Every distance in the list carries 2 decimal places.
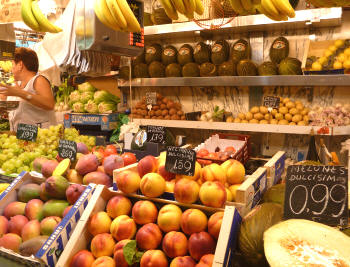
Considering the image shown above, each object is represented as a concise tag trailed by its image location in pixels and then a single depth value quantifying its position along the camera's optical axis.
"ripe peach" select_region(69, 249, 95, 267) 1.39
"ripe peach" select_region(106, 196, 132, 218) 1.56
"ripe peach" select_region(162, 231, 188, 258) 1.33
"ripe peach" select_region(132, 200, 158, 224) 1.47
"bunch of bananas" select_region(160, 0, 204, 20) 1.90
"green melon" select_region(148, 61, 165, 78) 4.22
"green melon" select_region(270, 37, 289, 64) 3.72
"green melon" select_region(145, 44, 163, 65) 4.32
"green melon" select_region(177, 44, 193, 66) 4.08
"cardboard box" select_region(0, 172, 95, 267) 1.35
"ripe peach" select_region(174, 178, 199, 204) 1.43
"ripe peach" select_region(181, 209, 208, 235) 1.35
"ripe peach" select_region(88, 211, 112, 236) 1.51
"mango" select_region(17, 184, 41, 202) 1.85
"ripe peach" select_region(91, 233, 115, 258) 1.43
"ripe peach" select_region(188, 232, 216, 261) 1.30
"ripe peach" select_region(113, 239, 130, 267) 1.36
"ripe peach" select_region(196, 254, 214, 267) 1.23
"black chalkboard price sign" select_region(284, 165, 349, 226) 1.27
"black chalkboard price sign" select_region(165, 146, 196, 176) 1.53
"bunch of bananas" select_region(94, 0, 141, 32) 2.05
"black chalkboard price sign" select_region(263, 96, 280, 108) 3.53
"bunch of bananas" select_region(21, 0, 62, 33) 2.64
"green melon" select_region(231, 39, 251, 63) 3.85
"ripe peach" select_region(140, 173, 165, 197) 1.51
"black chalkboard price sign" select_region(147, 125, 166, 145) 2.40
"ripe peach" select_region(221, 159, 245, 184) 1.56
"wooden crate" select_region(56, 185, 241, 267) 1.22
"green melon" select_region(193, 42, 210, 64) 3.99
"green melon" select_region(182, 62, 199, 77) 3.96
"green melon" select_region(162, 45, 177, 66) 4.20
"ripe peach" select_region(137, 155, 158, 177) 1.66
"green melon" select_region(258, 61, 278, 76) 3.59
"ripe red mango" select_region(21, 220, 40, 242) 1.58
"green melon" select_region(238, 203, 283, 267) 1.26
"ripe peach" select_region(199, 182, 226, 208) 1.38
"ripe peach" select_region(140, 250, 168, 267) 1.31
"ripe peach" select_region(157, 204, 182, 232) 1.41
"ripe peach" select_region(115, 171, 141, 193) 1.59
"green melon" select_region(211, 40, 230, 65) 3.94
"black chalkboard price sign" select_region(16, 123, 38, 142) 2.45
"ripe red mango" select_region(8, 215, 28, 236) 1.65
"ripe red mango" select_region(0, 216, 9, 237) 1.66
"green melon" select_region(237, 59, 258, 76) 3.68
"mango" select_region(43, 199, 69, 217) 1.67
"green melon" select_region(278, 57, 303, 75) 3.49
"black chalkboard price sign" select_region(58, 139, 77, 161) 2.01
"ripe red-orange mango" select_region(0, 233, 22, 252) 1.56
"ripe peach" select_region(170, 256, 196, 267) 1.28
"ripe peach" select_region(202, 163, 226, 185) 1.53
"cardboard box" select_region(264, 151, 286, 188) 1.80
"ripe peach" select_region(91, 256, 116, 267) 1.35
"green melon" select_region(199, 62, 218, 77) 3.90
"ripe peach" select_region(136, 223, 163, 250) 1.38
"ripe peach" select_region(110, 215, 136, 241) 1.44
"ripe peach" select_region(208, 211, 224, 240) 1.32
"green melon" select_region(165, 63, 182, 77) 4.09
